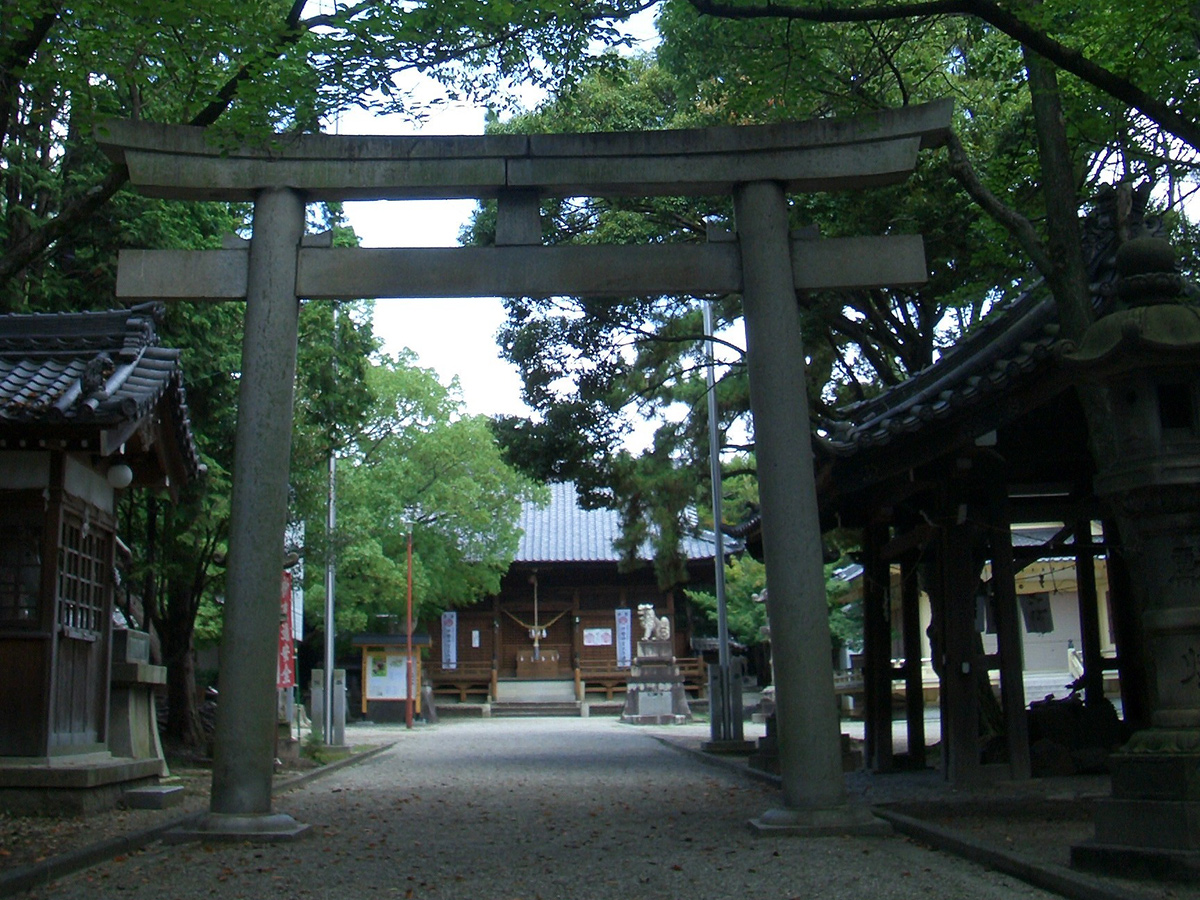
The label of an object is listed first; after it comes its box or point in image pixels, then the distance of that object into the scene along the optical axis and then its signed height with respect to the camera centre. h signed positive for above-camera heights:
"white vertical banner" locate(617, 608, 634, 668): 42.28 +0.08
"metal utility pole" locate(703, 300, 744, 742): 18.17 -0.17
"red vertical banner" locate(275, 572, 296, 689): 16.33 -0.06
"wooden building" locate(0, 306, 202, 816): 9.52 +1.36
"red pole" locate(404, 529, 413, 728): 32.84 -0.35
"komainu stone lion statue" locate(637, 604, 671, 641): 35.50 +0.31
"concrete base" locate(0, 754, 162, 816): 9.25 -1.07
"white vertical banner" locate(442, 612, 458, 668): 42.84 +0.07
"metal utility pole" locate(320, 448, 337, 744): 18.46 +0.55
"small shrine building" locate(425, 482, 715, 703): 42.50 +0.37
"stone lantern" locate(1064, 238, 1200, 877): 5.79 +0.57
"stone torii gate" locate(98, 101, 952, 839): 8.57 +2.94
